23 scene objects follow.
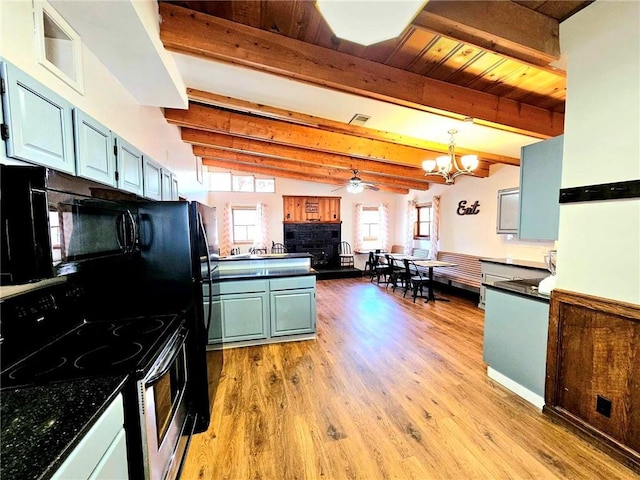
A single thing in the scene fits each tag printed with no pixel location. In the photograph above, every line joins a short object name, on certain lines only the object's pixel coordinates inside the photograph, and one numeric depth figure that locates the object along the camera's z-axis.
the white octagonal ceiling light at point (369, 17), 1.13
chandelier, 3.40
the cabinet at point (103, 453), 0.77
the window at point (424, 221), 7.34
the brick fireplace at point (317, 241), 7.99
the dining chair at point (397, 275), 5.98
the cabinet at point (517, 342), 2.17
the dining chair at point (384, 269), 6.45
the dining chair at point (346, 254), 8.38
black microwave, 0.92
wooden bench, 5.23
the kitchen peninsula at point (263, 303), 3.24
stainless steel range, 1.13
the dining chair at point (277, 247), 7.70
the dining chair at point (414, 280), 5.31
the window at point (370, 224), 8.61
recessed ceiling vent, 3.13
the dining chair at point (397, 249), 8.43
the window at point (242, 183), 7.61
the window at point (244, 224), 7.72
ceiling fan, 5.08
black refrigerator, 1.86
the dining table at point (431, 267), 5.21
